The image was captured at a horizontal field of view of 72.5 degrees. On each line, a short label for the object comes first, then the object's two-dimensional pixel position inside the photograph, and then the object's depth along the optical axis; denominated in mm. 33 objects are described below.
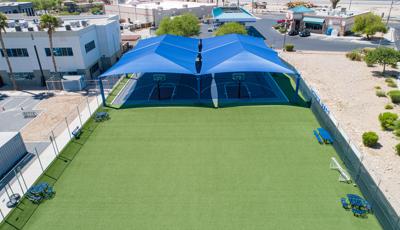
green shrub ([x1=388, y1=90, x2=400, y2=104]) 33594
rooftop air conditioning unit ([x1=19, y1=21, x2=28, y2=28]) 43875
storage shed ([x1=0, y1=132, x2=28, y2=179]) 22948
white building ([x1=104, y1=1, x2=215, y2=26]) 89562
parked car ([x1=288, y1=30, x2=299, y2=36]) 73962
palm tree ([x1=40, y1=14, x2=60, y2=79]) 36266
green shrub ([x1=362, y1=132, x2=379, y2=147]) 25266
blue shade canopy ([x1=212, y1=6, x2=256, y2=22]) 75750
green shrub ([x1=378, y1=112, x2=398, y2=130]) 28172
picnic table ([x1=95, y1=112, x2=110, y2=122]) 31125
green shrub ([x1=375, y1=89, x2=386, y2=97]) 36125
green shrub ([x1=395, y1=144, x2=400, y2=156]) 24094
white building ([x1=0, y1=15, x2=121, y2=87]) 39656
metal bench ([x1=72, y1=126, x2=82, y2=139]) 27664
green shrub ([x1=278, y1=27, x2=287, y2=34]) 76606
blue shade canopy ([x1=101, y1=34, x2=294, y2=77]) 33594
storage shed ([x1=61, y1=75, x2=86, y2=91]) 39719
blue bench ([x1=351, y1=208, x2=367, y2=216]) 17944
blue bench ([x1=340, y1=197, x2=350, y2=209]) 18625
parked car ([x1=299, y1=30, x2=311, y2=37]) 72250
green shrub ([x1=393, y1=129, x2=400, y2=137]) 26686
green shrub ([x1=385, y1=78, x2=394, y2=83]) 40616
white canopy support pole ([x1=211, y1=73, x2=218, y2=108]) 34875
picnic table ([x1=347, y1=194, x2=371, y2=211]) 18244
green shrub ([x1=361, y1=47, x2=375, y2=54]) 54209
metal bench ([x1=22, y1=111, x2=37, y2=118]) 32781
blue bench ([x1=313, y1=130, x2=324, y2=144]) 25794
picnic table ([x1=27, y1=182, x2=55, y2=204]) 19939
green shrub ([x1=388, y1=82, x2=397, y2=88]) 39156
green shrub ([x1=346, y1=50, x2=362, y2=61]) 51562
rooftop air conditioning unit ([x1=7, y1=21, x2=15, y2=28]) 44156
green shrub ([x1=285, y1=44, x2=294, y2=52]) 58906
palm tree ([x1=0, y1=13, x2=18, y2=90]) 34875
